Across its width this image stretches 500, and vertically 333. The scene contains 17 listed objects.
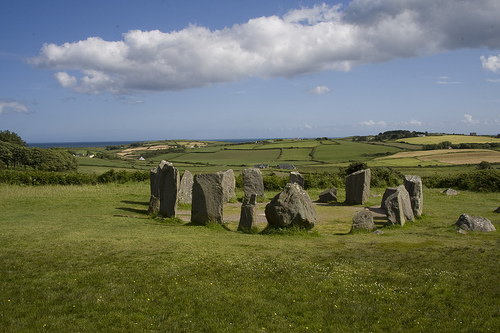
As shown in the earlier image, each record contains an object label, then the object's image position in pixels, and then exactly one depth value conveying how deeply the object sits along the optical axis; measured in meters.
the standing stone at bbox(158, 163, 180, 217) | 19.11
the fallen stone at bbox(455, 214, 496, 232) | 14.90
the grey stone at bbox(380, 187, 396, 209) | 18.94
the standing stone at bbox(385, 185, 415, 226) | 16.88
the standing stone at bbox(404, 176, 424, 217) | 19.28
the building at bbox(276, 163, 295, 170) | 61.07
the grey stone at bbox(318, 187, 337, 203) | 26.70
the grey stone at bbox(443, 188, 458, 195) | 28.35
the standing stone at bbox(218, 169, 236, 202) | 26.53
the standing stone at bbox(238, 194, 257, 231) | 16.17
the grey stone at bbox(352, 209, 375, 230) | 16.11
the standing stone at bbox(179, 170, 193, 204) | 25.11
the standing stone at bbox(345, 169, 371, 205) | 24.62
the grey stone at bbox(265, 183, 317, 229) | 15.34
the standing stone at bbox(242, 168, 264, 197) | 27.53
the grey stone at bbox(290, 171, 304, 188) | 29.03
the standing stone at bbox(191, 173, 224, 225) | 17.25
